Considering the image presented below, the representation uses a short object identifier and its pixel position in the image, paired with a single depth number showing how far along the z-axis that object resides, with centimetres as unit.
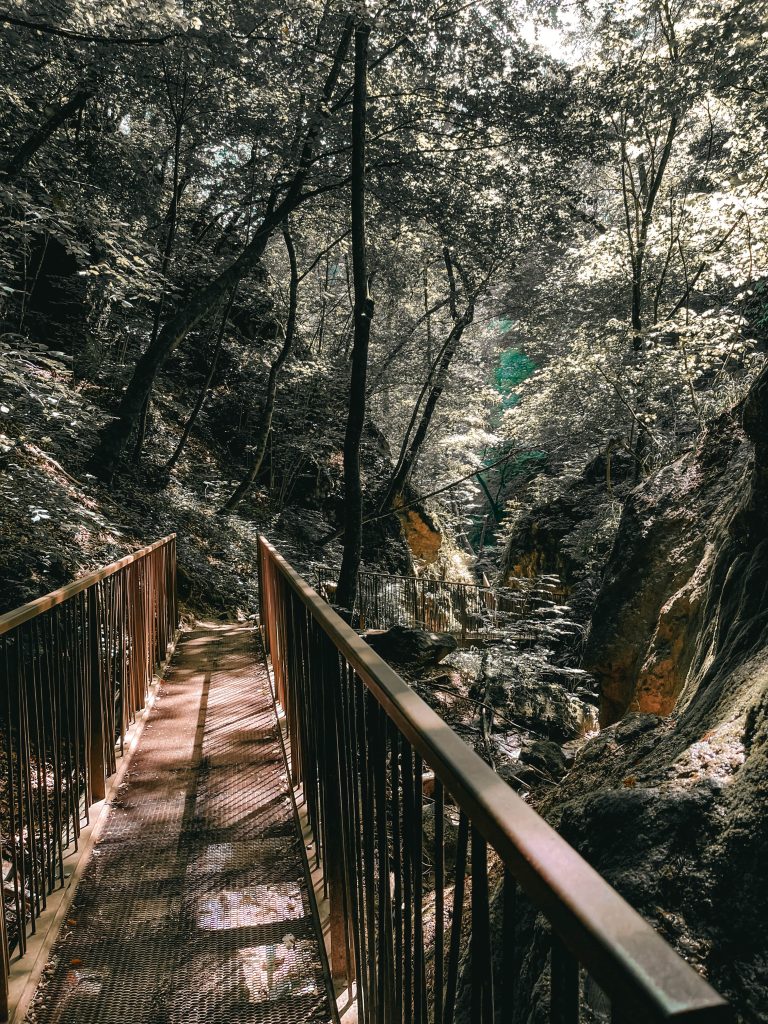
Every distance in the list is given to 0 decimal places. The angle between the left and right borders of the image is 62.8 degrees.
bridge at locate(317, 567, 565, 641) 1405
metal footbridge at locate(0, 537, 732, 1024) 76
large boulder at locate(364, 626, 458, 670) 830
